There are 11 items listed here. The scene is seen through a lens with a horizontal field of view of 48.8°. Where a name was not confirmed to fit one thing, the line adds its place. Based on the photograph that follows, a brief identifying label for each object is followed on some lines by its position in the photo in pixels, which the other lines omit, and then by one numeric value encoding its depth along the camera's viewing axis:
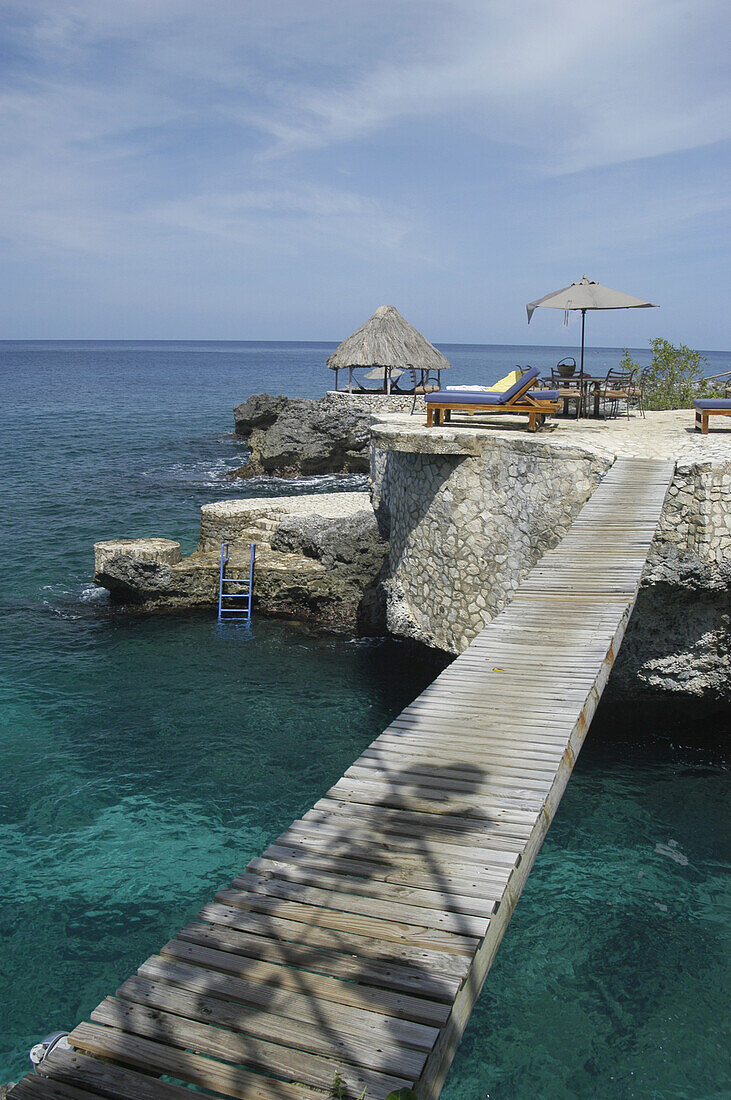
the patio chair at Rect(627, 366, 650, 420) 13.94
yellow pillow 15.81
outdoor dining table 12.89
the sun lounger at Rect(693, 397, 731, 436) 10.07
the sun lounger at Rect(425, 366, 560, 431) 10.58
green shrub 19.84
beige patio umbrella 12.73
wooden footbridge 2.79
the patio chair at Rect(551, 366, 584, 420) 12.84
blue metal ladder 14.64
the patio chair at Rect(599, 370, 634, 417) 13.25
